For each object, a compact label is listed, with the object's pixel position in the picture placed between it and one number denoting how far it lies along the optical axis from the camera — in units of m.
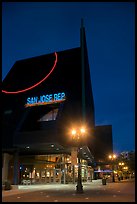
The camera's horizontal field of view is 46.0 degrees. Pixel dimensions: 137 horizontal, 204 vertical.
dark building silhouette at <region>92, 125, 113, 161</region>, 72.94
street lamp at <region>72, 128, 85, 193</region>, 15.85
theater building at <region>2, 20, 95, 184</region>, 26.30
